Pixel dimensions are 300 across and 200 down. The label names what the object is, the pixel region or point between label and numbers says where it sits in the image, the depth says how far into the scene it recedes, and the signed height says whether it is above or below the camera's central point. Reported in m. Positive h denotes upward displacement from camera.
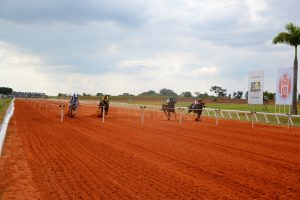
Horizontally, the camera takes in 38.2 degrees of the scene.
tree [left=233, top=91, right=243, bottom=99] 118.75 +3.23
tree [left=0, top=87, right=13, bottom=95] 142.11 +2.76
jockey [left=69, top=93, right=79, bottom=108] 29.51 +0.06
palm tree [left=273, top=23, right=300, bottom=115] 36.47 +6.07
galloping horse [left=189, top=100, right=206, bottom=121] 30.51 -0.14
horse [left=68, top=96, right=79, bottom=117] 29.59 -0.22
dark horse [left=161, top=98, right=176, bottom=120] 30.61 -0.07
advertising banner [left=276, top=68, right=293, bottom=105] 31.25 +1.49
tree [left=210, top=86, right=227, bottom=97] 132.69 +4.71
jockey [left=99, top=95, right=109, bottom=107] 31.14 +0.07
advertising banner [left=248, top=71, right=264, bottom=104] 33.34 +1.50
